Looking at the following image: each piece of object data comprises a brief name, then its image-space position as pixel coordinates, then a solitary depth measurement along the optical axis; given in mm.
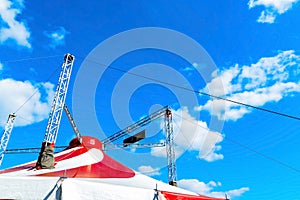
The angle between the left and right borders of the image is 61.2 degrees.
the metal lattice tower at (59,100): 6723
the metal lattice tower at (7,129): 15363
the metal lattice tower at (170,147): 16609
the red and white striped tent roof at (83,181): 3160
